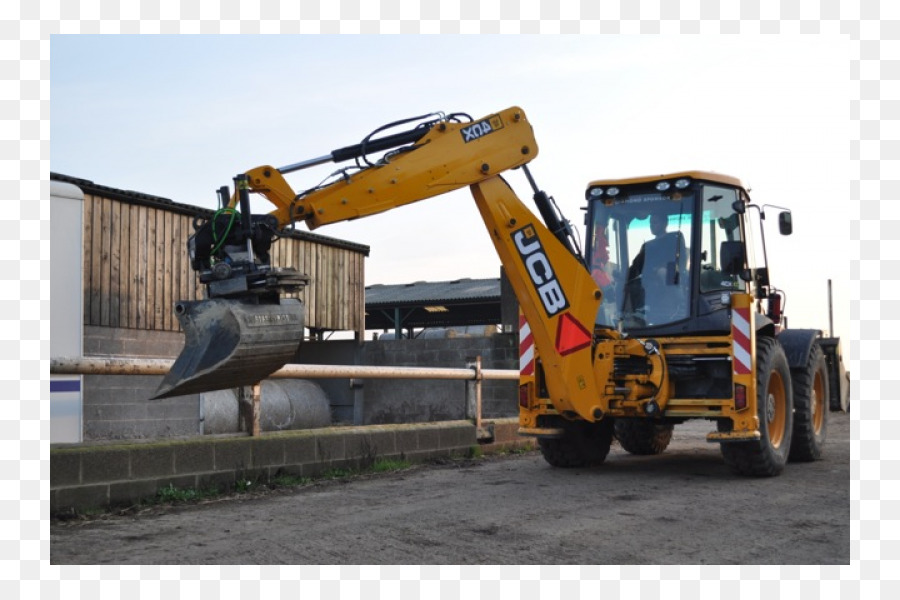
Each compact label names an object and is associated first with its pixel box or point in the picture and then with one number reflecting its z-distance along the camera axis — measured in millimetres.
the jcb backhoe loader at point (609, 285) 7680
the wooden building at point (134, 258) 15922
